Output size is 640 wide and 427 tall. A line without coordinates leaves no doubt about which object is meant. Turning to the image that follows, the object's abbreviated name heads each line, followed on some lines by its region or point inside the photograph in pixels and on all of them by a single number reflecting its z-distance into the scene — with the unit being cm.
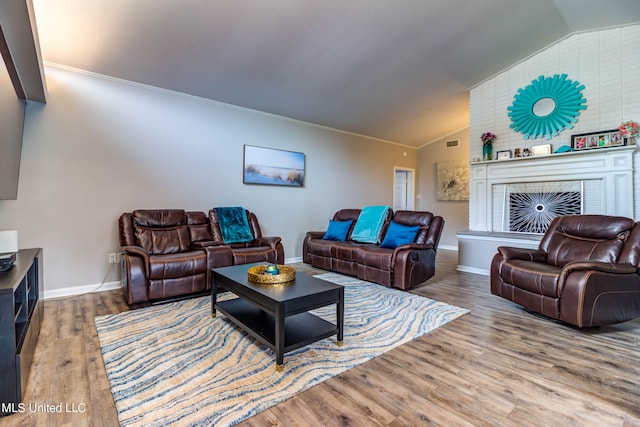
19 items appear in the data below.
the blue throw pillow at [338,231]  462
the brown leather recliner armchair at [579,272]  234
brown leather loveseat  295
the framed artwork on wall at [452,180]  657
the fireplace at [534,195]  369
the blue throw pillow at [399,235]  382
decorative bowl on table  222
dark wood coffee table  186
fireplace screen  410
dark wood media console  143
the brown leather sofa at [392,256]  352
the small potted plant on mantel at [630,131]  357
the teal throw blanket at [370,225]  430
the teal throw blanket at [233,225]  403
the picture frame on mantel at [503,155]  457
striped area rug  151
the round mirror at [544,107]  423
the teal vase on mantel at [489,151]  476
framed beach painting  472
